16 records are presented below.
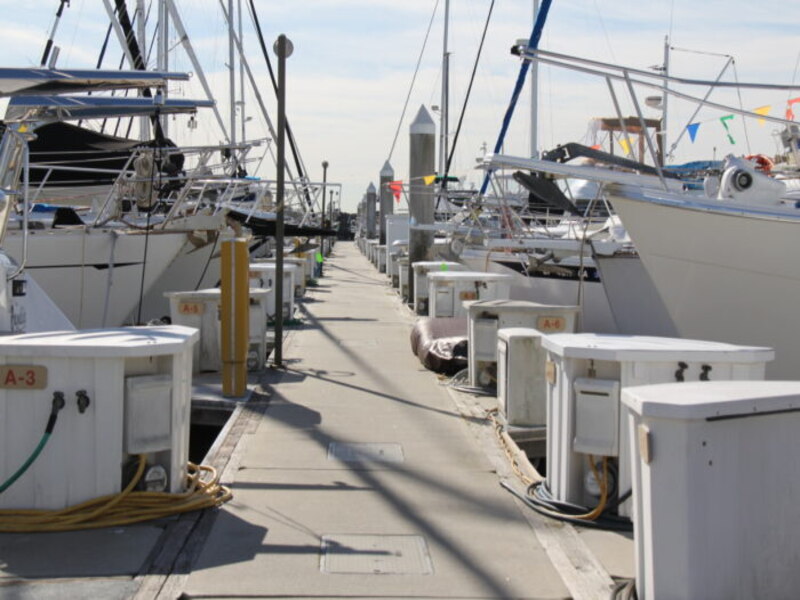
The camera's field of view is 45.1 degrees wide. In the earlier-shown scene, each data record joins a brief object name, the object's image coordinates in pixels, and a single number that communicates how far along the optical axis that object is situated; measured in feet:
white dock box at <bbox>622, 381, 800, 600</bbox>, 12.26
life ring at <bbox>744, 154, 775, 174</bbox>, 44.29
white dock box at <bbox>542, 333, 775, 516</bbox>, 17.26
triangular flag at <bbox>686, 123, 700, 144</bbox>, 53.21
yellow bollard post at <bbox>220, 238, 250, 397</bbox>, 28.55
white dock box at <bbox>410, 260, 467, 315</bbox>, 58.34
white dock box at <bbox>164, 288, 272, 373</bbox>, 33.01
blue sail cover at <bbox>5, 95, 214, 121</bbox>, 27.78
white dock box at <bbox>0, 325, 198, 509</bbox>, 16.65
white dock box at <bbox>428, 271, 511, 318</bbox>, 44.93
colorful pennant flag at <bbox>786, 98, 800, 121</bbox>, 44.91
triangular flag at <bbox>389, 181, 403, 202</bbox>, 64.83
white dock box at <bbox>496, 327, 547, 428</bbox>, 24.97
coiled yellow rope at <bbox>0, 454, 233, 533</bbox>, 16.44
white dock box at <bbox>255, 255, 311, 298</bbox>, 68.46
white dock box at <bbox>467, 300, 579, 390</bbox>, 30.66
